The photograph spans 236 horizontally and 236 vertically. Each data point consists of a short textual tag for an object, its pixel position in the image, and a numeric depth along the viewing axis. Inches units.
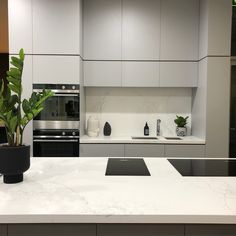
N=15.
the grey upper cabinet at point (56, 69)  126.0
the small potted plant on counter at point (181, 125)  146.0
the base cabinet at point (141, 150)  127.1
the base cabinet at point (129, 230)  44.8
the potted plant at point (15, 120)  50.9
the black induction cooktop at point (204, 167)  63.8
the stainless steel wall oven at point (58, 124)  127.0
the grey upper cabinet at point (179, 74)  138.5
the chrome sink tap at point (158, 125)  150.9
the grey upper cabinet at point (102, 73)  138.6
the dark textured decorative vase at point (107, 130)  146.4
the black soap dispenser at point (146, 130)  150.3
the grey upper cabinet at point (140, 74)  138.9
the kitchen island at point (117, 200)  38.9
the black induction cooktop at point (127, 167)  62.7
